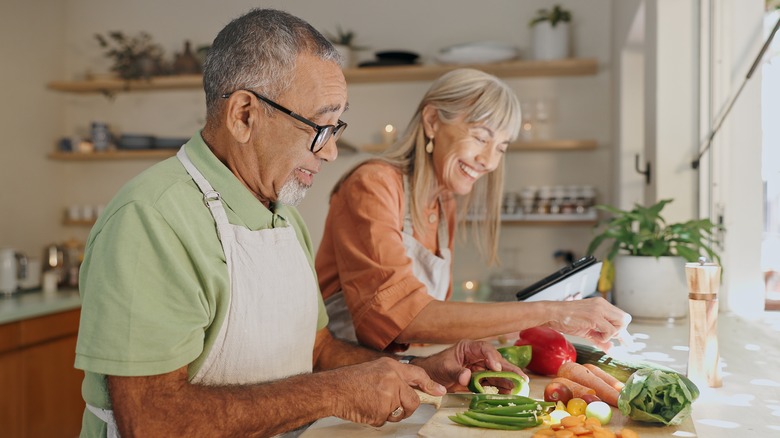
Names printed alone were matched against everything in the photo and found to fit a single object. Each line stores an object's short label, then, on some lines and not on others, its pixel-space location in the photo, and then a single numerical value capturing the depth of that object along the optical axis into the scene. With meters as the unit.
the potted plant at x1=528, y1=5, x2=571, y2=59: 3.73
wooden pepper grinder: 1.21
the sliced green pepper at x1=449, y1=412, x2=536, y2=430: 0.96
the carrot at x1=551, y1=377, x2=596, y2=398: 1.10
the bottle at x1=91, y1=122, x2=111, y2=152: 4.24
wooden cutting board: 0.95
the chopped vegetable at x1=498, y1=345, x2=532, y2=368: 1.32
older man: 0.95
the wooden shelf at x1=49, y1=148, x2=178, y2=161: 4.14
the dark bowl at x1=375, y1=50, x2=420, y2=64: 3.83
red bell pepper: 1.29
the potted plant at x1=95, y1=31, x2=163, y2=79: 4.18
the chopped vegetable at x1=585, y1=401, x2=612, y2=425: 1.00
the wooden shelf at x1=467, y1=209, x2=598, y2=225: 3.66
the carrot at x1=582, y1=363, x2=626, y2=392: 1.13
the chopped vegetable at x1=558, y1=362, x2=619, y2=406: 1.10
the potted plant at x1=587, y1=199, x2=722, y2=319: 1.96
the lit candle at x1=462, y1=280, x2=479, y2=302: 3.45
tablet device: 1.54
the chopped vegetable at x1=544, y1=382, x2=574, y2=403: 1.11
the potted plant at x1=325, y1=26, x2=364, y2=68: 3.97
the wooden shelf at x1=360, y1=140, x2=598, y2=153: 3.69
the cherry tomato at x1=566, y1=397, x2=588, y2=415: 1.04
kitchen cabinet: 3.06
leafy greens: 0.96
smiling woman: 1.48
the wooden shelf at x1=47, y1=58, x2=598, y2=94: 3.69
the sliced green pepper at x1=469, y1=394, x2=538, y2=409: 1.02
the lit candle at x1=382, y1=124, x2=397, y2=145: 3.93
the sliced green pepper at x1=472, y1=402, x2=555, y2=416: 0.98
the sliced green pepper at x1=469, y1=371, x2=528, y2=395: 1.16
